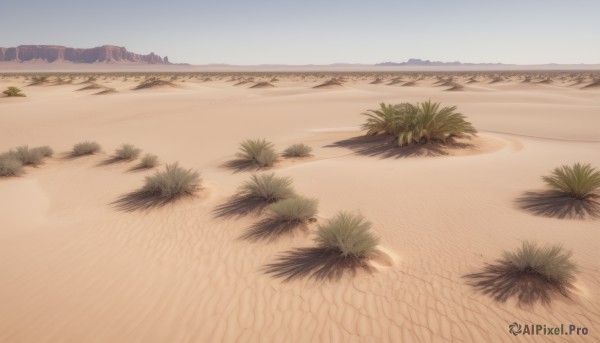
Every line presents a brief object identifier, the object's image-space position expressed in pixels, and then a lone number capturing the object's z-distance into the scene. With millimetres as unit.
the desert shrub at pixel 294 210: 6254
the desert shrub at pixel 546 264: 4305
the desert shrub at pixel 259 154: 10445
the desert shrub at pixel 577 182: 6562
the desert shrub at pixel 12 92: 28059
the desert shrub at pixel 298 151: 11703
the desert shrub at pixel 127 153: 11609
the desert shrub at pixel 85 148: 12352
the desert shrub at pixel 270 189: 7293
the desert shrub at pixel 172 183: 7848
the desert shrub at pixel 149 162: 10648
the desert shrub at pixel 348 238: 5043
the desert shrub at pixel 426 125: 11312
